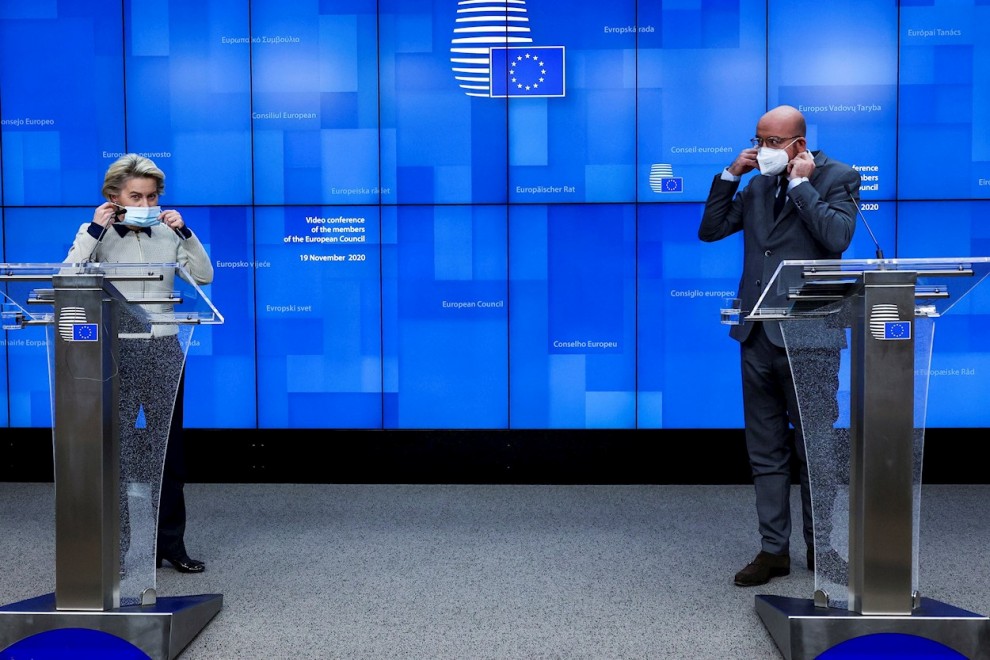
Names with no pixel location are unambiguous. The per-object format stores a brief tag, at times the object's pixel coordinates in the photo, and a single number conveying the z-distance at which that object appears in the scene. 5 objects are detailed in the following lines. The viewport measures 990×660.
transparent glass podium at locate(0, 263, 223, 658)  2.34
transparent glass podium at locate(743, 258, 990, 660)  2.27
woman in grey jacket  2.51
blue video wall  4.68
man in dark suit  2.97
